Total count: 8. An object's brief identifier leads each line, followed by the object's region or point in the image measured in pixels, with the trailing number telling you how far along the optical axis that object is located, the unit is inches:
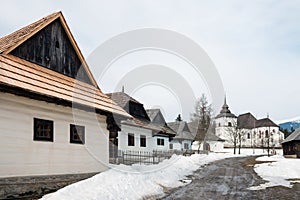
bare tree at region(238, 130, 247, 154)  2395.4
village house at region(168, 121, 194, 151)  1753.8
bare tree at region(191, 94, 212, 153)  1889.6
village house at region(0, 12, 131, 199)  344.2
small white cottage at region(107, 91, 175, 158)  897.4
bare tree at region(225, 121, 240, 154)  2411.7
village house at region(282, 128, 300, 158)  1494.5
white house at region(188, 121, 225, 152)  2025.6
